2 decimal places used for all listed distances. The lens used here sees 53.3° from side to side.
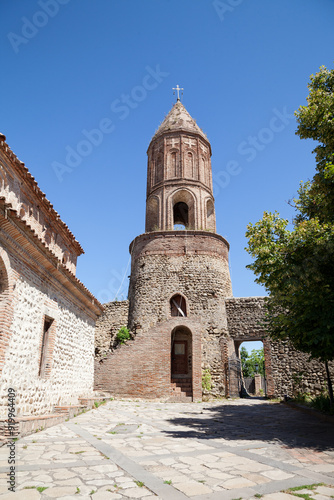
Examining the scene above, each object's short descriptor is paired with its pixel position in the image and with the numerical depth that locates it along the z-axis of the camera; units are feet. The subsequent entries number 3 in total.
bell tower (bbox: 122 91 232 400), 54.13
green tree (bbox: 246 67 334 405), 22.97
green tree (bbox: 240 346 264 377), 131.03
